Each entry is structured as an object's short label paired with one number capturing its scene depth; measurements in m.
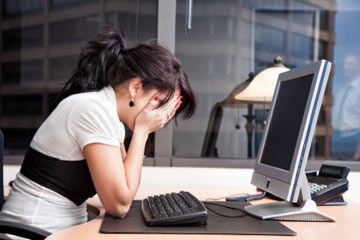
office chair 1.27
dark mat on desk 1.14
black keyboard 1.18
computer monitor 1.23
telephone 1.57
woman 1.29
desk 1.11
